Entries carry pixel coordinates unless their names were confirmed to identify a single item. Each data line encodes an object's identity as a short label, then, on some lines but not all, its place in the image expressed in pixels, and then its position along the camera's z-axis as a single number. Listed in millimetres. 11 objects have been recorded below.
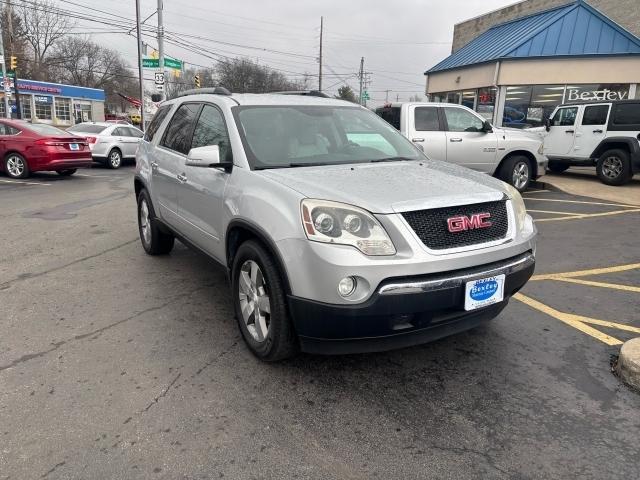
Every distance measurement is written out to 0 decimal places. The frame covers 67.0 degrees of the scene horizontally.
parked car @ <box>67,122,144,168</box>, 15844
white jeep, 11180
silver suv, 2613
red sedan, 12176
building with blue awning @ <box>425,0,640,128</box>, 16953
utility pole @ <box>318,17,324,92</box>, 51531
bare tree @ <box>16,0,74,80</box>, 52062
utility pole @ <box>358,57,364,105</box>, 59134
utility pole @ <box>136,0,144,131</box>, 26734
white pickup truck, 9656
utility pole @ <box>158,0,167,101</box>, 22688
